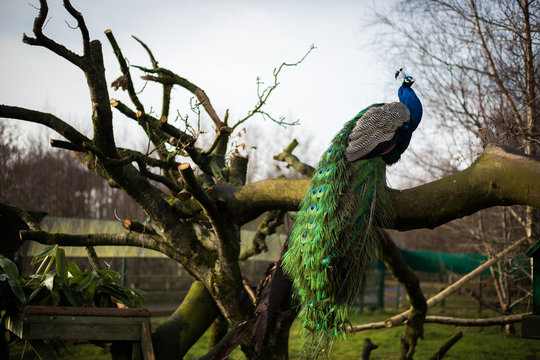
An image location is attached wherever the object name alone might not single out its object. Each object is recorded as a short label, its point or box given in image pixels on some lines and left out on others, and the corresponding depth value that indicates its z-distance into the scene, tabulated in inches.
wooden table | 130.6
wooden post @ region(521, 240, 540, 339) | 155.3
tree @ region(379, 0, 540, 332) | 226.5
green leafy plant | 137.2
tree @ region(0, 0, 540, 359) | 126.6
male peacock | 134.8
